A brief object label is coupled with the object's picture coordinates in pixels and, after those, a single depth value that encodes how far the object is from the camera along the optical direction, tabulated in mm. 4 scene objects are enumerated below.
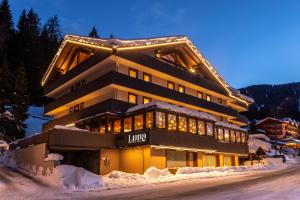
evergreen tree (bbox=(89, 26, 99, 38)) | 67408
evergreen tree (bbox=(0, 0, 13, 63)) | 51207
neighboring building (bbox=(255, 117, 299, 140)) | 85834
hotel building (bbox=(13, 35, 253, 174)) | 21196
